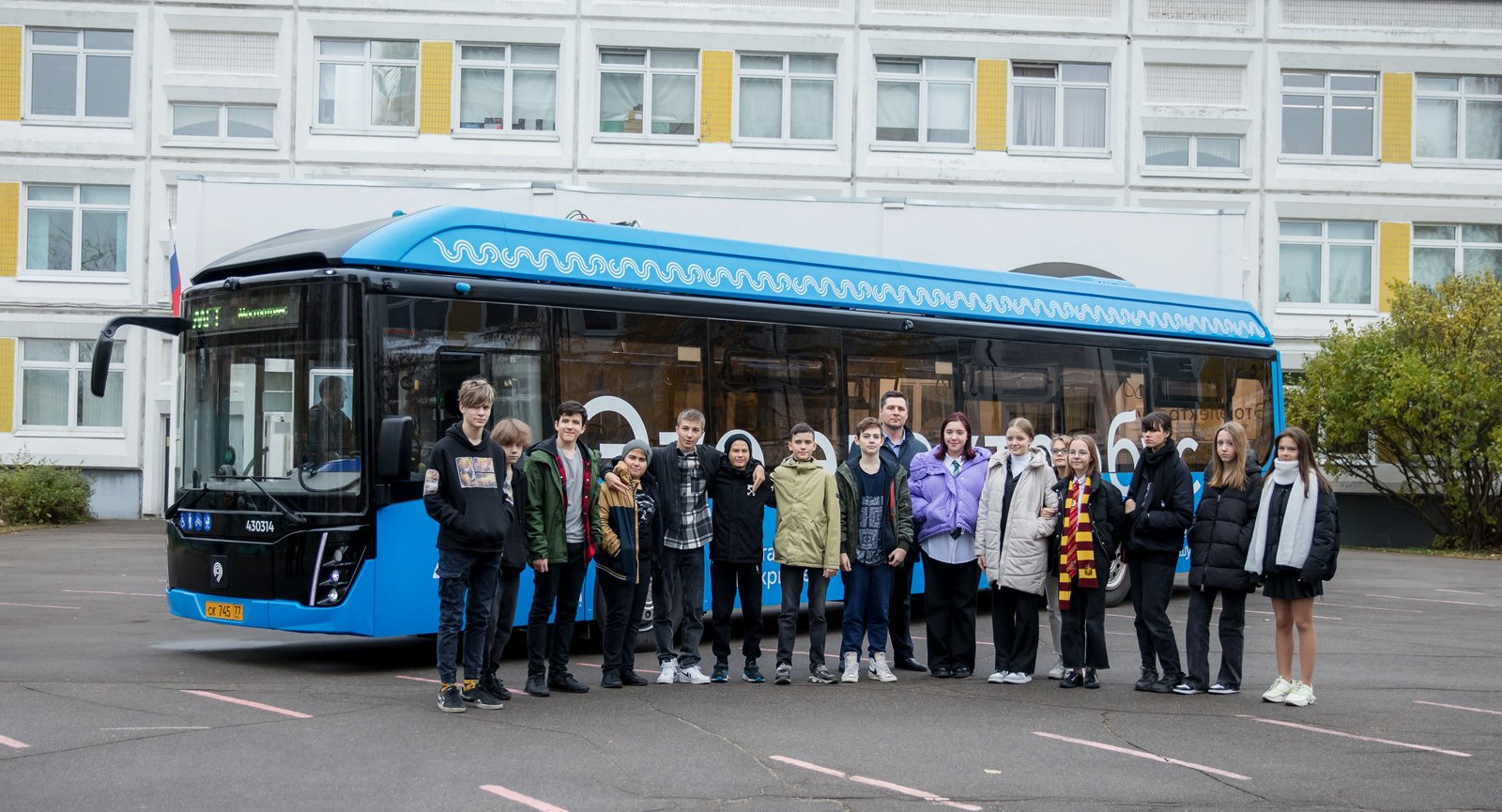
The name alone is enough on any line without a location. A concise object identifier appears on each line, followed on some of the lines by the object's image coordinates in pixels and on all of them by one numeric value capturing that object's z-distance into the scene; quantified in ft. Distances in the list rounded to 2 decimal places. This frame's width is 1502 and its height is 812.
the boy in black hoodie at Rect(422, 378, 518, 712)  29.01
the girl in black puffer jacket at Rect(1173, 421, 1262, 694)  32.81
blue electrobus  33.42
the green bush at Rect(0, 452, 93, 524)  90.68
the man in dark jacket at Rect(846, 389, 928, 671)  36.01
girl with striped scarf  33.99
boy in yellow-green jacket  34.01
